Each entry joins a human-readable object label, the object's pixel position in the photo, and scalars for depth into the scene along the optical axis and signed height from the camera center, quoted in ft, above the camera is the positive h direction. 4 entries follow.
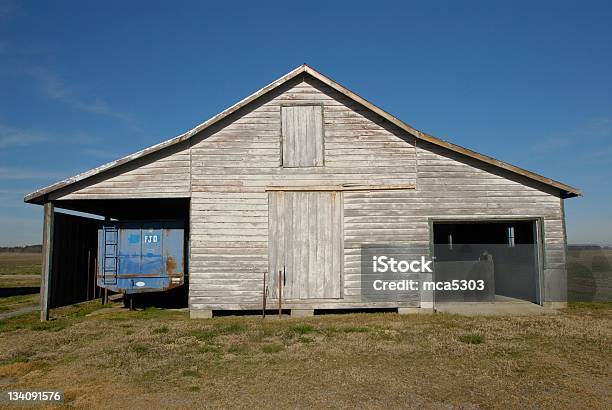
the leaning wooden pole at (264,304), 43.88 -5.05
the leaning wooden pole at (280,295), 43.91 -4.16
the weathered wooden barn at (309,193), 45.03 +5.44
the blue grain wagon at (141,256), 51.42 -0.64
